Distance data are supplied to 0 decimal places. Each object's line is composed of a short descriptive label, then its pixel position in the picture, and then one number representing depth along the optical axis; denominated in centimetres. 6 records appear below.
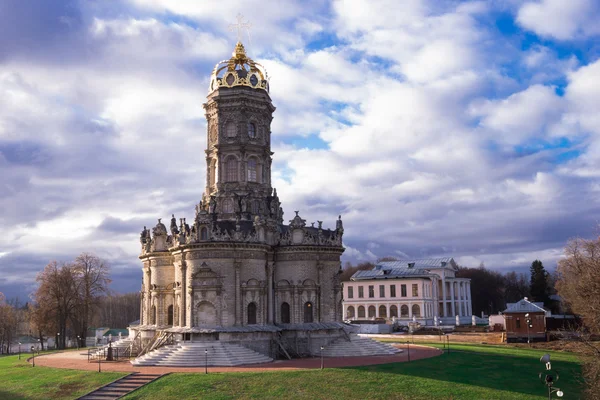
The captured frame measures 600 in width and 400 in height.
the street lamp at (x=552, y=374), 3666
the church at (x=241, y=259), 4716
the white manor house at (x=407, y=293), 8638
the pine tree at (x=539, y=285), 9806
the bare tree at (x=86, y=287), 7119
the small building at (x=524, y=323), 6234
